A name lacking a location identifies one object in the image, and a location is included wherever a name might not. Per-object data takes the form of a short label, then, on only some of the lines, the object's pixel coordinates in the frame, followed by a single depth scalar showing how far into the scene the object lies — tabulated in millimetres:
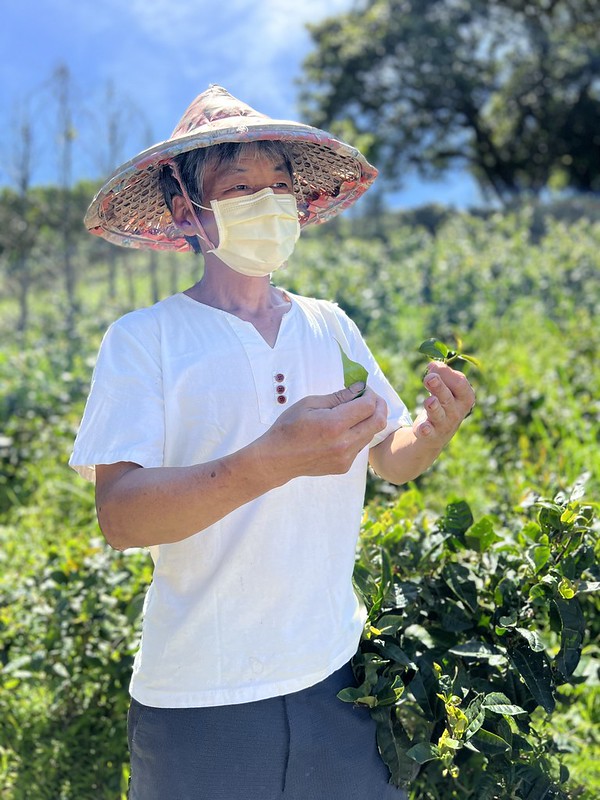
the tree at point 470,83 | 21766
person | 1233
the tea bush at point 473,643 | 1483
